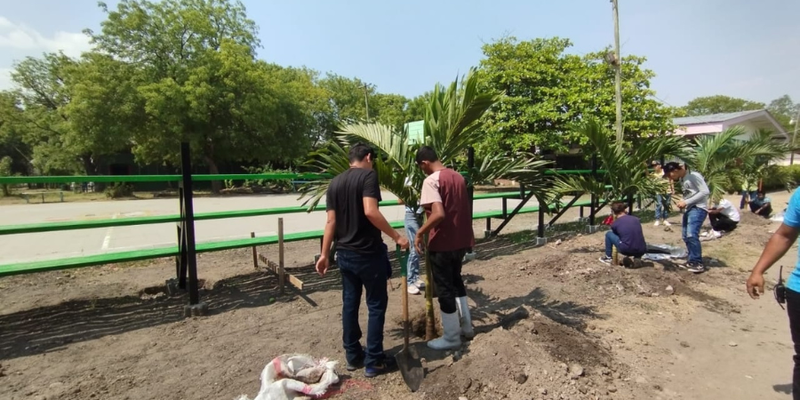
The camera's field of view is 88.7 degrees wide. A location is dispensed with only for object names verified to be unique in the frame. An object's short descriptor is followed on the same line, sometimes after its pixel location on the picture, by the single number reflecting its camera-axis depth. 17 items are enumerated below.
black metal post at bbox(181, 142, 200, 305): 4.27
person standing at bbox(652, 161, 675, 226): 6.75
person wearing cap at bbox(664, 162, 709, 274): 5.83
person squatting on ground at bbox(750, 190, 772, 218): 10.83
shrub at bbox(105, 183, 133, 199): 22.64
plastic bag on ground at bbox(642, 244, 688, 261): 6.33
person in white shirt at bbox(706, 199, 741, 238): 8.00
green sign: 4.41
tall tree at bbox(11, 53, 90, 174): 27.12
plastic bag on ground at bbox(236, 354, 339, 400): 2.66
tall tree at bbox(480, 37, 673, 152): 17.47
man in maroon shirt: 3.32
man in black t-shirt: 3.04
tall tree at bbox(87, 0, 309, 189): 21.16
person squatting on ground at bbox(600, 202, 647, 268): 5.68
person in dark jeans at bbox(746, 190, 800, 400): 2.33
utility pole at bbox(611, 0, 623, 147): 12.03
